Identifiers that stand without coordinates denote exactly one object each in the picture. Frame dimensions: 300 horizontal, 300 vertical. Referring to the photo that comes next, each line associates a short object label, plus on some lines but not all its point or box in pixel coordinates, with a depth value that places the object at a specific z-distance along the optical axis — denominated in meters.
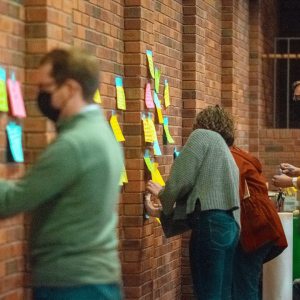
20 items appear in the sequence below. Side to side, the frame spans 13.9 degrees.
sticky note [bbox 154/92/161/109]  9.76
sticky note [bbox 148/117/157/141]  9.38
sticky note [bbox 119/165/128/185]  8.84
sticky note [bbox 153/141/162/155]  9.65
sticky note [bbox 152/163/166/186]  9.57
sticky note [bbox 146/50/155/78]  9.36
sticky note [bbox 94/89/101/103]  7.94
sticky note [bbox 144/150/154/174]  9.27
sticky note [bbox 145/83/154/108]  9.27
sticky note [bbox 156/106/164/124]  9.99
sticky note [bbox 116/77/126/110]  8.79
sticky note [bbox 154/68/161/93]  9.79
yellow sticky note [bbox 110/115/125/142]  8.56
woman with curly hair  7.48
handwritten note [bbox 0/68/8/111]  6.01
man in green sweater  4.15
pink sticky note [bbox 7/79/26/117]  6.18
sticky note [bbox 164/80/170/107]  10.61
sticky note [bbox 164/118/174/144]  10.52
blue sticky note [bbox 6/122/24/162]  6.20
